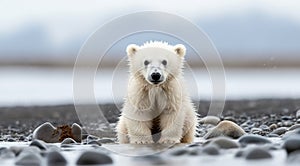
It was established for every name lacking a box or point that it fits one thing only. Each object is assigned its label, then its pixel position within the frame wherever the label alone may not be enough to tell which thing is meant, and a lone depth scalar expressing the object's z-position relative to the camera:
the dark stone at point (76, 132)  20.67
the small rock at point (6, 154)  15.41
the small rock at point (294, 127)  19.94
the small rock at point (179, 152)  15.09
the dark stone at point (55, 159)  14.25
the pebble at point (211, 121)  24.37
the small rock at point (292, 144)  14.30
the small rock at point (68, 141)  19.17
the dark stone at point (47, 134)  20.39
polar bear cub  17.95
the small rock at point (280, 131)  20.01
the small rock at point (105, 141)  18.88
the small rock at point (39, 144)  16.47
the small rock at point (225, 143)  15.63
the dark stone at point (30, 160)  14.14
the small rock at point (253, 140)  16.27
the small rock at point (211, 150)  14.88
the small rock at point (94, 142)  18.48
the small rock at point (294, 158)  13.31
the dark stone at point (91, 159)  14.13
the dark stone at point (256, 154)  13.94
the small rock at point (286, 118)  25.60
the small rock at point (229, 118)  26.89
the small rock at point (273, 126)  22.48
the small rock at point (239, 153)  14.41
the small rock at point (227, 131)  19.23
